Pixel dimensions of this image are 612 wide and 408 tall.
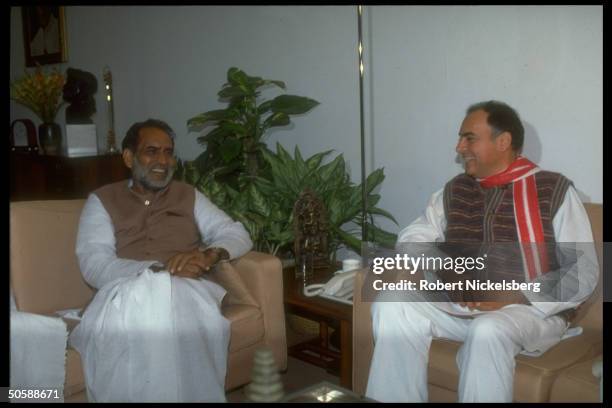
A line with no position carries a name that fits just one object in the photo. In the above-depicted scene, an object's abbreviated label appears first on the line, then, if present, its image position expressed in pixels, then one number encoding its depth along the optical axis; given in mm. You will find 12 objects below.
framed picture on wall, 3664
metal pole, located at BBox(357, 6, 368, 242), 2510
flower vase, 3400
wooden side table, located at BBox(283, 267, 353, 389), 2021
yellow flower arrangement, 3338
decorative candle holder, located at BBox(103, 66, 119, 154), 3308
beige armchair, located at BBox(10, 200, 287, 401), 1929
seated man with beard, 1806
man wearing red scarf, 1649
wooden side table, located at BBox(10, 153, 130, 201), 3152
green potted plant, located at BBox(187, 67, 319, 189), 2705
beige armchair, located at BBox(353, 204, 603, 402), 1548
